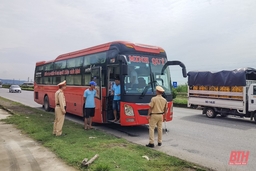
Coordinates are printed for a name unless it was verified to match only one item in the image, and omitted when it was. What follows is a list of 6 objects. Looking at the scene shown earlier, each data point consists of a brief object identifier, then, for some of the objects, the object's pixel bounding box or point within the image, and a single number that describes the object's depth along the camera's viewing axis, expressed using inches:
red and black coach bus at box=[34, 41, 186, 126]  339.3
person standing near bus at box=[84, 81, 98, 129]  366.3
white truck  489.4
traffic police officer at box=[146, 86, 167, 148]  273.0
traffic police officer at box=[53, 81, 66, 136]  316.5
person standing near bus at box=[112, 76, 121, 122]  353.1
